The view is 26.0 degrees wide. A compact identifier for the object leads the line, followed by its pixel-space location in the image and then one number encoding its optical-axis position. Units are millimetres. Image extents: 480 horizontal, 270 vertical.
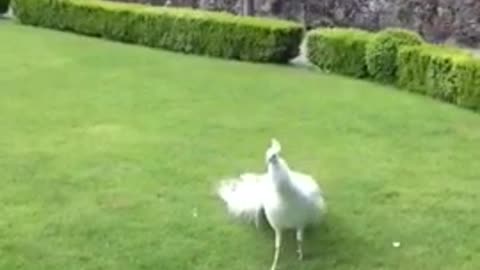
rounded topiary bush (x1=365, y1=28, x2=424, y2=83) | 8477
